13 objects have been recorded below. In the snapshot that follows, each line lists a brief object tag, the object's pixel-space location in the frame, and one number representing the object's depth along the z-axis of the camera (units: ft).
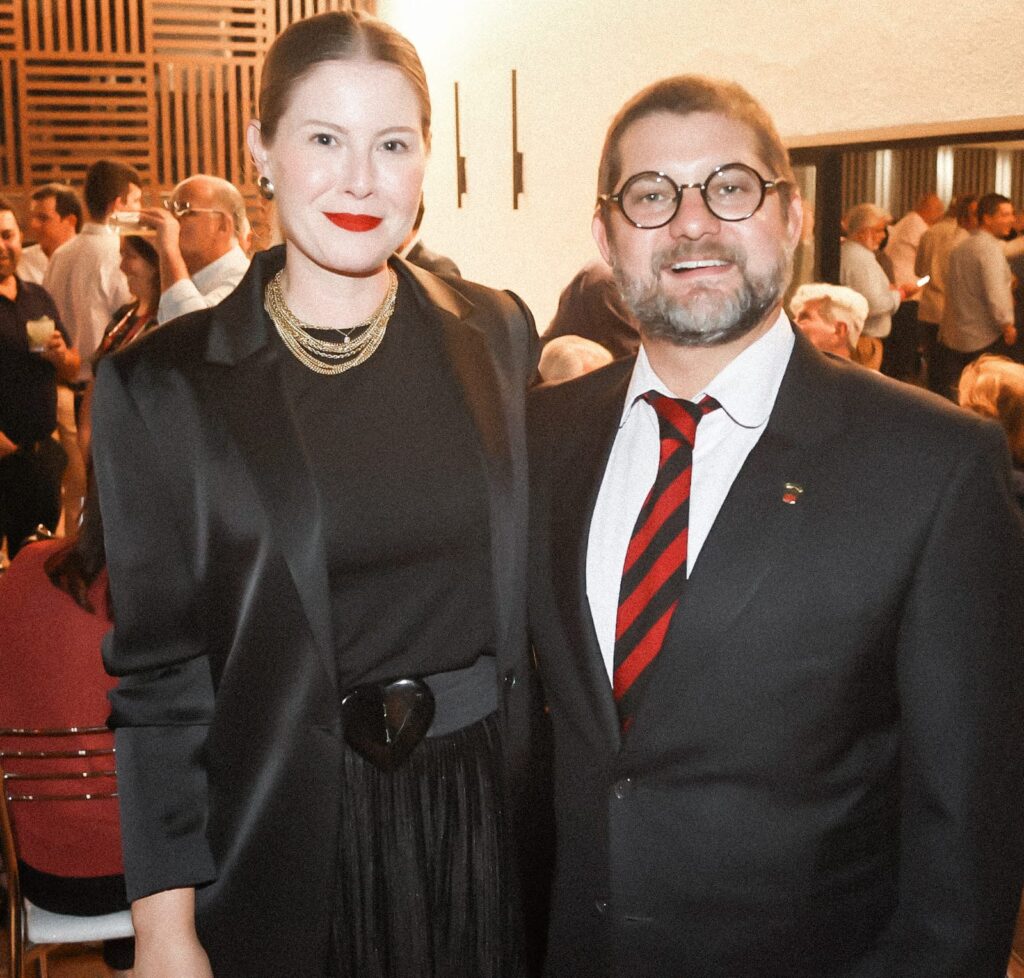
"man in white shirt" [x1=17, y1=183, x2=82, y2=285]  24.72
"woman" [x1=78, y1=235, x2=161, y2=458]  15.28
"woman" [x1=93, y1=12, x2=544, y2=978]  5.07
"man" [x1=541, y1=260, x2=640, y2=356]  14.25
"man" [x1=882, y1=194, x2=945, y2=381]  14.88
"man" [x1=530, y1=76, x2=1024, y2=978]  4.67
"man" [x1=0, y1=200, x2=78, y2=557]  16.69
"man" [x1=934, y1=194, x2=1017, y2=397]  14.07
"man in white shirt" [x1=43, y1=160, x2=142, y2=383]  21.81
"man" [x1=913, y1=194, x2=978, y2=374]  14.29
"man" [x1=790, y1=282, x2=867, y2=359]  13.70
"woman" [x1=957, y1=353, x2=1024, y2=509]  11.30
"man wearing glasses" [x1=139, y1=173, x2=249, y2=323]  13.89
